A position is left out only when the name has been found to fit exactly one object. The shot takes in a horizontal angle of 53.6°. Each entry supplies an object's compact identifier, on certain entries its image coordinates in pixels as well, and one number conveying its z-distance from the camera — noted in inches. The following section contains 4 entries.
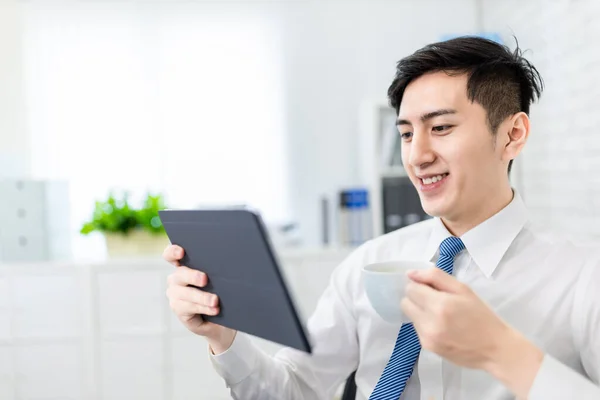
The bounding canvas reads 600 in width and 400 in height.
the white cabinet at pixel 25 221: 108.2
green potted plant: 106.7
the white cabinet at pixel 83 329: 104.5
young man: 43.3
